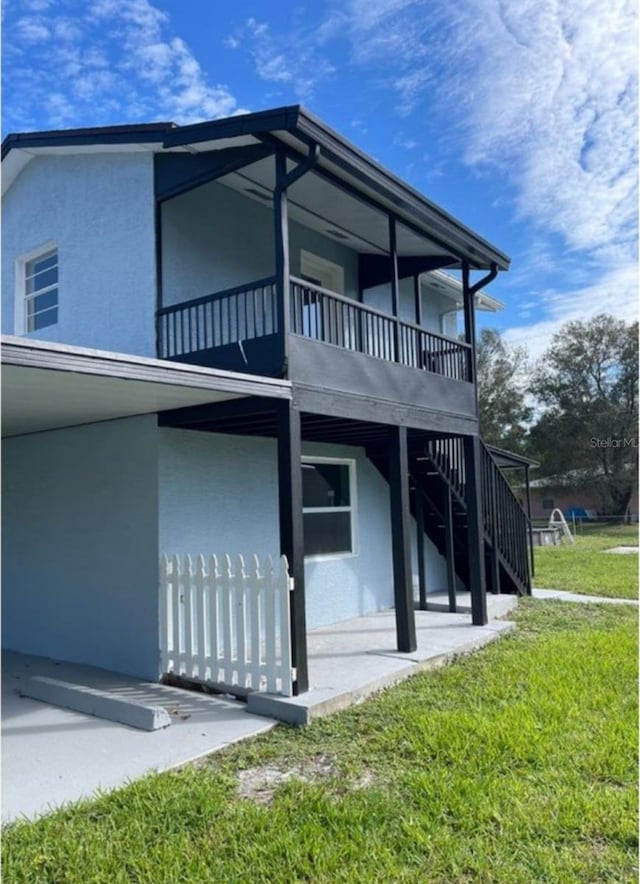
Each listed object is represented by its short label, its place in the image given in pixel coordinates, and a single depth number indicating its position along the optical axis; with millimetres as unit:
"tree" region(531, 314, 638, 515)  36969
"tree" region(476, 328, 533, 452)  38219
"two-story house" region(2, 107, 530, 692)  6305
